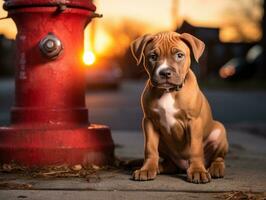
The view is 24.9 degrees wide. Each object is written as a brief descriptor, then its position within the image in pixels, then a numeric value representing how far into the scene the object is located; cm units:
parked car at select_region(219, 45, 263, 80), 2886
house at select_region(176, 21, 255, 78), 4603
